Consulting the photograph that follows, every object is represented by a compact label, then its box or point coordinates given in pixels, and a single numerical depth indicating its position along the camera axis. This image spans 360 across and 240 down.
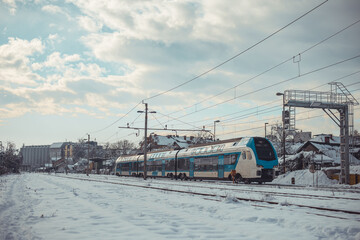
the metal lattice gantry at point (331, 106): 27.56
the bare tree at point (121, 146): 116.51
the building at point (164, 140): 107.69
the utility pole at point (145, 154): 37.69
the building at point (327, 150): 50.29
